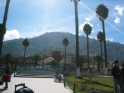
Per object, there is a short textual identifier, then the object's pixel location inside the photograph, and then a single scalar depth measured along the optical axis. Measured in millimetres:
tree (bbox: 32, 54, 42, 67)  46058
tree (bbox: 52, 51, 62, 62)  55633
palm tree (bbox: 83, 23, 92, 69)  32971
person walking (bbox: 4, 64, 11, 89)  7972
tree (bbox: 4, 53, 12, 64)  40886
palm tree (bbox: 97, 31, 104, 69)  38887
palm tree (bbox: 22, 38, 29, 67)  43308
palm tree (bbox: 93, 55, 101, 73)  36937
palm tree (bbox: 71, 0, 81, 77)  15830
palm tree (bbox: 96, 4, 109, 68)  27380
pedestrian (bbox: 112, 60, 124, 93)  5194
